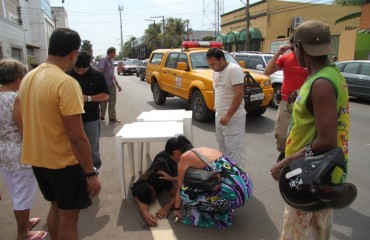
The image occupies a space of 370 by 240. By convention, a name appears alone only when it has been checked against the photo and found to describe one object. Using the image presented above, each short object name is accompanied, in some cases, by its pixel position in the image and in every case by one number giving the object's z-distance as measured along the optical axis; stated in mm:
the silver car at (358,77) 10664
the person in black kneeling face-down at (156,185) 3492
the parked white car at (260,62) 10211
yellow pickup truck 7660
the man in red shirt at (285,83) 3738
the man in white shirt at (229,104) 3848
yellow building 28078
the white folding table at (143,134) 3668
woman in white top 2811
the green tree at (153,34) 60000
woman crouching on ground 3057
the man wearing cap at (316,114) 1758
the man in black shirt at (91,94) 4070
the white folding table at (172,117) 4625
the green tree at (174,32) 52969
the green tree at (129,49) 89456
